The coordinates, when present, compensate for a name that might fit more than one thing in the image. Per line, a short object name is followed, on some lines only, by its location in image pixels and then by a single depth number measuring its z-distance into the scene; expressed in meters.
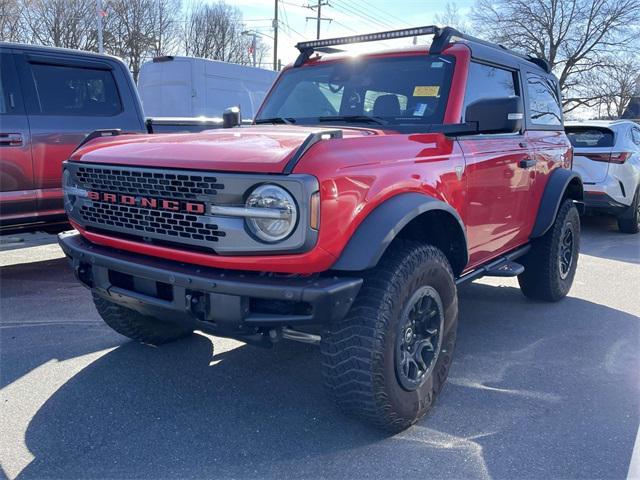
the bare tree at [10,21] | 24.91
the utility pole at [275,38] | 34.25
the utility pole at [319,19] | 40.97
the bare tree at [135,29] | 30.44
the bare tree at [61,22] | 26.53
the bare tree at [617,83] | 28.99
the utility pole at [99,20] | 21.87
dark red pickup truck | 5.06
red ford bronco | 2.40
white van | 11.18
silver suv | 8.23
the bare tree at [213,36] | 37.41
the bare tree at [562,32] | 28.89
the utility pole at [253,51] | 28.21
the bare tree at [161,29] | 32.75
